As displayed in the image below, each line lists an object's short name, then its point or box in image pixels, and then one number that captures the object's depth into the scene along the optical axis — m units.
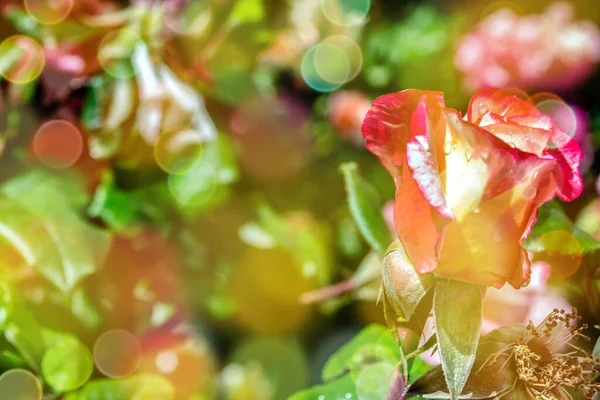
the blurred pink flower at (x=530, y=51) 1.20
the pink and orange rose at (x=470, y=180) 0.62
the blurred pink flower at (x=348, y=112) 1.09
